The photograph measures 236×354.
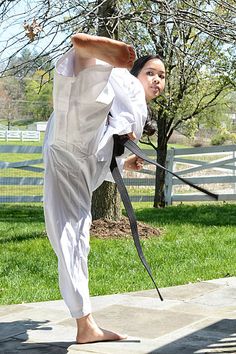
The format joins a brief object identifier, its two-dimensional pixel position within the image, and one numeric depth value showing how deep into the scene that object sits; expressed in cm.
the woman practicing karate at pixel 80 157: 393
